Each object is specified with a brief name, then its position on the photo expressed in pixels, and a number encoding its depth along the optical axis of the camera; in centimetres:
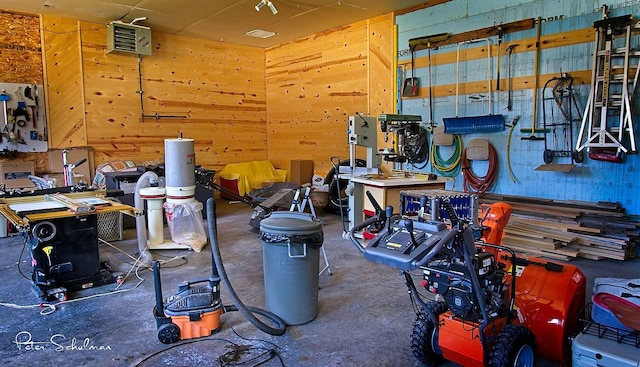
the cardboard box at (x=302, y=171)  782
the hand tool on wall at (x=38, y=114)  634
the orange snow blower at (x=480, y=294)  188
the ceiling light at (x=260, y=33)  746
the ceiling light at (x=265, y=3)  519
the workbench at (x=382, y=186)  450
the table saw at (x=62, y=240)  329
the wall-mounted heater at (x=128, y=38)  672
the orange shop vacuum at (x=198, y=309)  271
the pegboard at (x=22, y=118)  609
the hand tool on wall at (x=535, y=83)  487
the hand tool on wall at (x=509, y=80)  510
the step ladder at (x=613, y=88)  412
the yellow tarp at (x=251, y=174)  790
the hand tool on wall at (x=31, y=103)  626
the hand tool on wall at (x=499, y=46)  511
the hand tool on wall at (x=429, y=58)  580
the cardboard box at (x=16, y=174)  613
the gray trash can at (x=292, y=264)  282
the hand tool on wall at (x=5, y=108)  607
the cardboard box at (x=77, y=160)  656
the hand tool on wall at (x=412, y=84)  610
